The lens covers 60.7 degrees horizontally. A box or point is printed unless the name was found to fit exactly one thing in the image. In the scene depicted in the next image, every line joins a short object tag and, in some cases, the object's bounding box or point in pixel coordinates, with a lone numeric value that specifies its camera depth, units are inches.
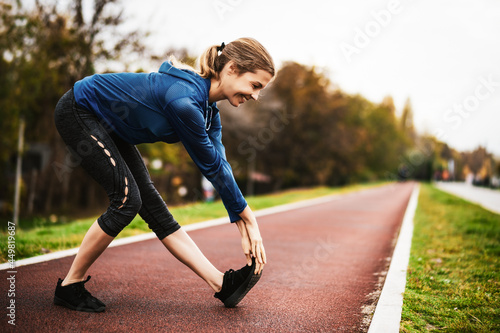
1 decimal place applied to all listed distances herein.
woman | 90.2
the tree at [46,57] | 634.2
